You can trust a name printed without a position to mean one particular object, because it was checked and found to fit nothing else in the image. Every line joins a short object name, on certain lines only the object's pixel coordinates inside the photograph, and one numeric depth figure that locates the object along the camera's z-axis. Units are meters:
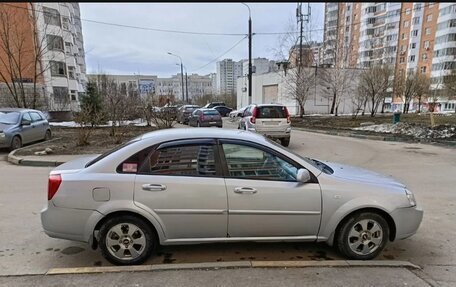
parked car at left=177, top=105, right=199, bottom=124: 24.73
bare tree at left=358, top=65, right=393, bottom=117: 27.06
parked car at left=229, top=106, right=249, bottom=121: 29.41
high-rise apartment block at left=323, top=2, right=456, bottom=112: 57.19
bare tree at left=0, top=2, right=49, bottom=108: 17.19
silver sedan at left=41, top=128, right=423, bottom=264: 3.28
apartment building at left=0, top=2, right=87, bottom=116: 20.59
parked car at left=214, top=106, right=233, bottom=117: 38.16
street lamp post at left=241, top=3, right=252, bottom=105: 23.81
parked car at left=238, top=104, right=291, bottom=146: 12.24
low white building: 35.34
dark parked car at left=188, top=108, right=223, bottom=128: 19.66
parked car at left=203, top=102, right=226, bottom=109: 38.61
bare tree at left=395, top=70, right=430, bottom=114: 33.31
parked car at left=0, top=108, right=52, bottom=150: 10.95
